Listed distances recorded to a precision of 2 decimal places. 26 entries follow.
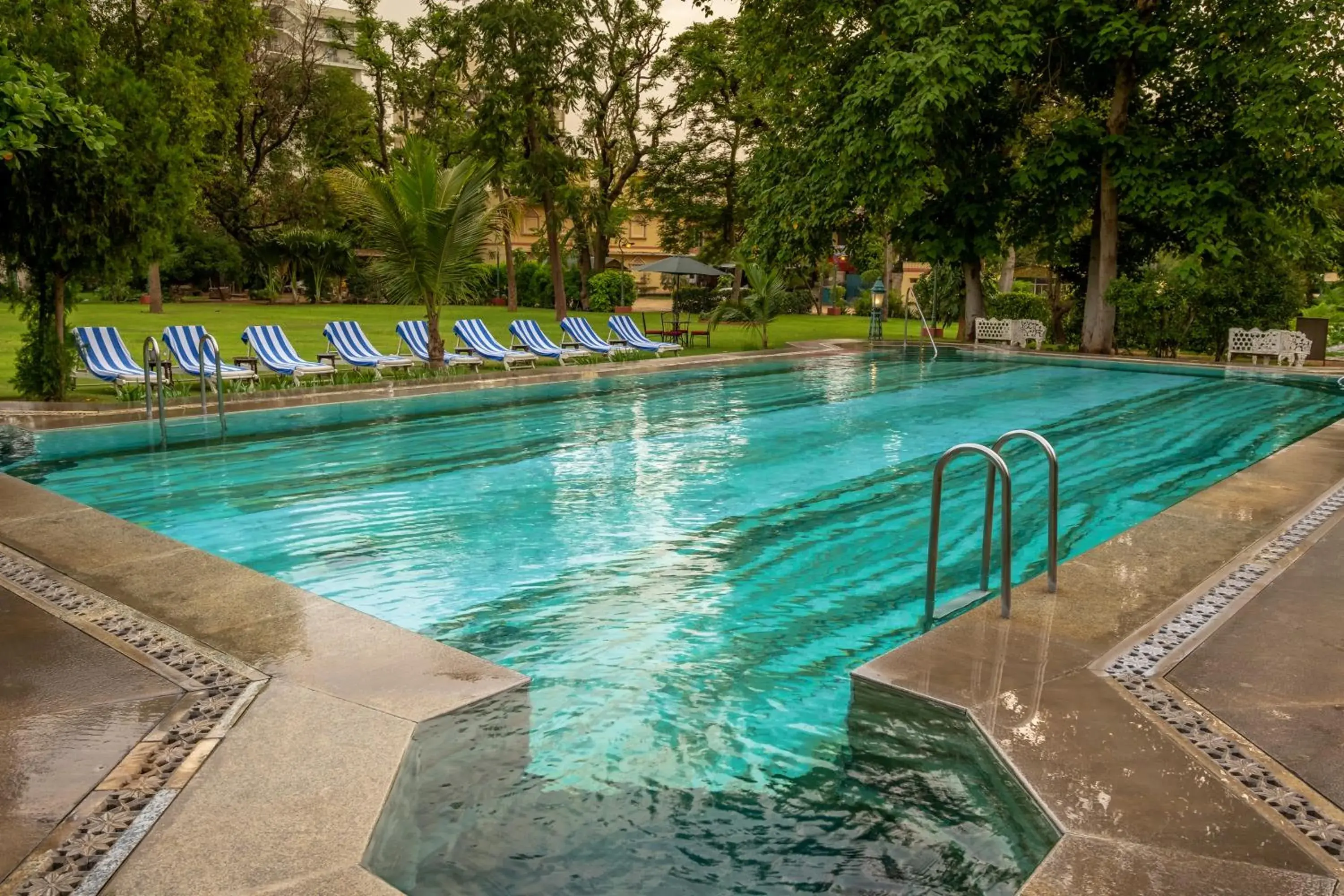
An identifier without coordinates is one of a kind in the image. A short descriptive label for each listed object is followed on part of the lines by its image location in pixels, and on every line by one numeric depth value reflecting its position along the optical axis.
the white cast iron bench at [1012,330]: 22.39
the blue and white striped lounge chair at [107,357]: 12.02
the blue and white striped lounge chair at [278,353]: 13.41
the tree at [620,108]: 32.66
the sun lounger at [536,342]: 17.03
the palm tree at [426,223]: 14.67
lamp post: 23.97
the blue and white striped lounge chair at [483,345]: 15.95
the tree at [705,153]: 32.06
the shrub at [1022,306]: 24.44
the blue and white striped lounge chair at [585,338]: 18.11
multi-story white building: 39.47
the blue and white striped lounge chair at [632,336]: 18.94
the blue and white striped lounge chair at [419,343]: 15.41
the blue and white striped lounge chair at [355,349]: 14.35
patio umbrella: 25.34
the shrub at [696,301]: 35.34
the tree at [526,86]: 24.23
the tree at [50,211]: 8.12
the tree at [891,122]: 18.03
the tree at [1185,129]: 16.67
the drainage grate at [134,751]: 2.52
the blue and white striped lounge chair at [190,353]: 12.70
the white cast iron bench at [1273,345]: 17.98
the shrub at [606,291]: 37.12
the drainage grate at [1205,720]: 2.85
